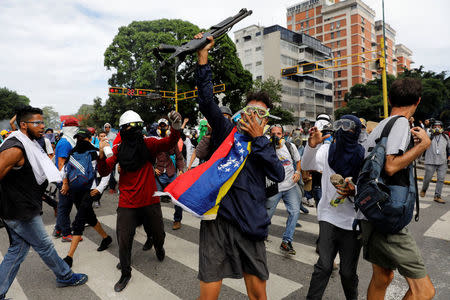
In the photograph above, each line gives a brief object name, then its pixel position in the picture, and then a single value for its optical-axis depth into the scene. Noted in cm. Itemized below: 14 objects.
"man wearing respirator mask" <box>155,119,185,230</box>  572
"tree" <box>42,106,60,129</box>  11882
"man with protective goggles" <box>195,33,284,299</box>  211
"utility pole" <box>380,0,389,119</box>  1383
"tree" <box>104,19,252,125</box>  2839
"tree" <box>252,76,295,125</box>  3478
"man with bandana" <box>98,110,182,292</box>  352
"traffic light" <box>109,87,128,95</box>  2122
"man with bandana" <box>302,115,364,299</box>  252
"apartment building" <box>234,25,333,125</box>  4994
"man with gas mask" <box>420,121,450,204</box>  774
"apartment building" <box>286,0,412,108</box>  6275
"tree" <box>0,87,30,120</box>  4681
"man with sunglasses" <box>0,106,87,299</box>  304
